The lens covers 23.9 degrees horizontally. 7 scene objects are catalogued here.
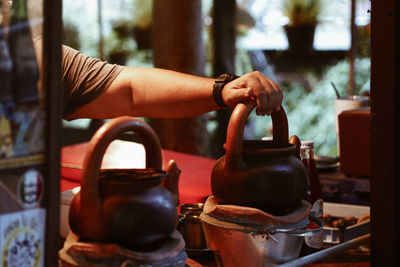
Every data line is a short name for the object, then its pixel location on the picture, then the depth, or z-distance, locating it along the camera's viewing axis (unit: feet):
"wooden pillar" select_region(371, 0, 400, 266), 6.50
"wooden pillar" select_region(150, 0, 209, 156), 15.40
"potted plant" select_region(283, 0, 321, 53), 21.57
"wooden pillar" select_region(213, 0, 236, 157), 19.68
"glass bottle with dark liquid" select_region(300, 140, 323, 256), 7.25
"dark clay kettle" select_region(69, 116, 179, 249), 4.81
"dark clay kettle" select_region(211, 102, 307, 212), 5.60
